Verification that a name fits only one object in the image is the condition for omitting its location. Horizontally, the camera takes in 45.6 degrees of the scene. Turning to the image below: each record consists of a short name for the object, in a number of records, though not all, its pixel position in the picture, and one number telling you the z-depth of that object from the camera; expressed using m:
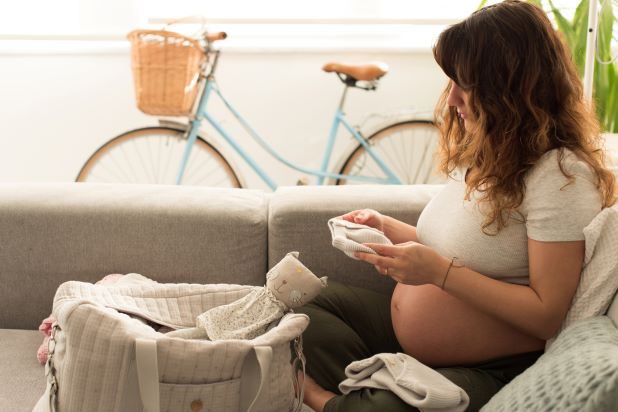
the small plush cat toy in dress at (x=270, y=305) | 1.31
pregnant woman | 1.16
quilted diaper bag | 1.11
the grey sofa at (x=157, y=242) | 1.65
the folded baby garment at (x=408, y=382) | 1.13
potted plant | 2.55
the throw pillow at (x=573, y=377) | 0.85
